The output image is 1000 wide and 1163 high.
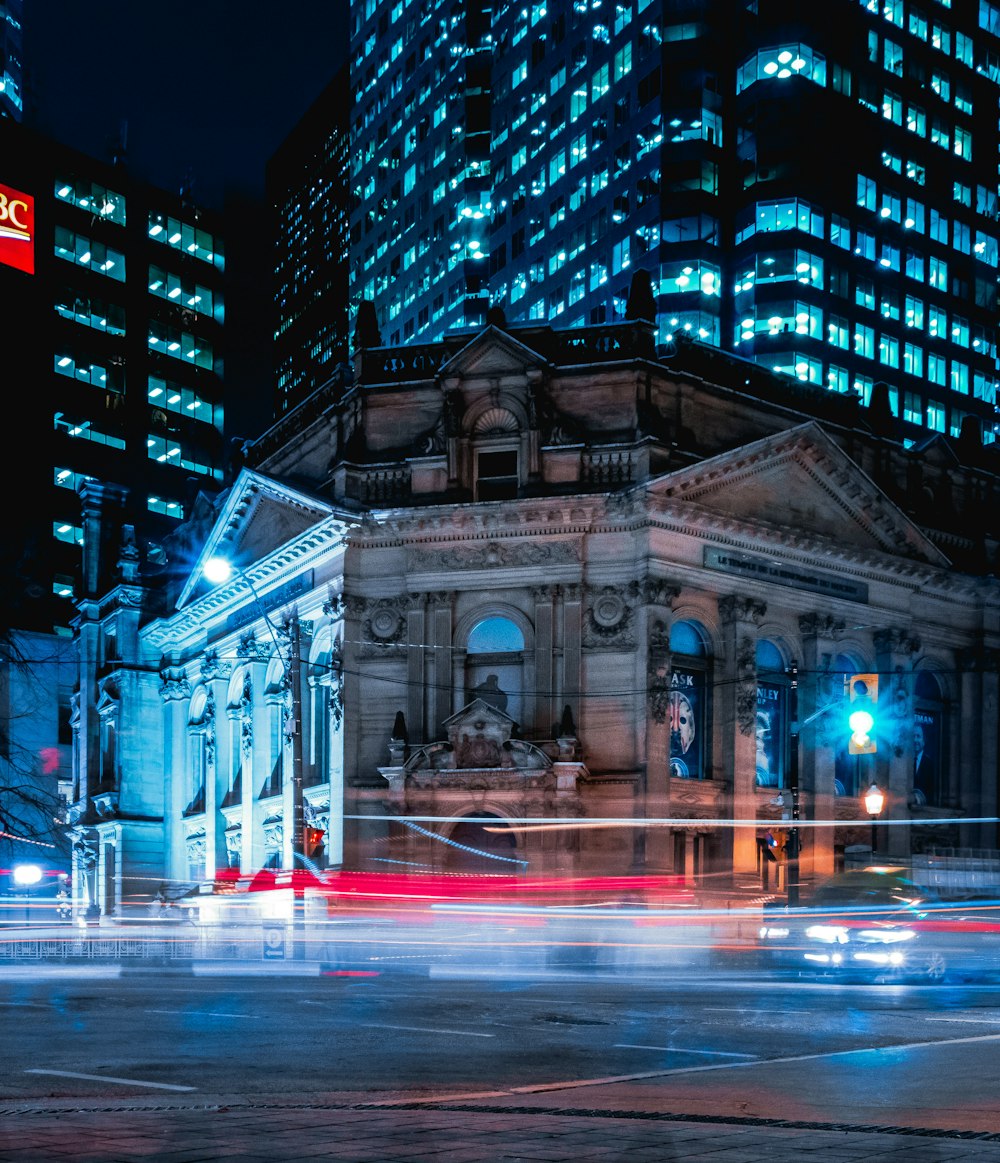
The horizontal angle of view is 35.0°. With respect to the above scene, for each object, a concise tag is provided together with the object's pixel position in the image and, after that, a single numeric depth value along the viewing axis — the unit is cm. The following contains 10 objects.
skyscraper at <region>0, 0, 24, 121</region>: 12706
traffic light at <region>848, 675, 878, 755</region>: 3272
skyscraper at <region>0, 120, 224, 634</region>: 10094
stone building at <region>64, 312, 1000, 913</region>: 4628
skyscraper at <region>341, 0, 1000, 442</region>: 8400
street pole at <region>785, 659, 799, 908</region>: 3425
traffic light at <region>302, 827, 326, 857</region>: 3416
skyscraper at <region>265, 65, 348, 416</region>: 17562
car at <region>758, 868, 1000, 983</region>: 2842
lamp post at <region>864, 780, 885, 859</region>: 3516
